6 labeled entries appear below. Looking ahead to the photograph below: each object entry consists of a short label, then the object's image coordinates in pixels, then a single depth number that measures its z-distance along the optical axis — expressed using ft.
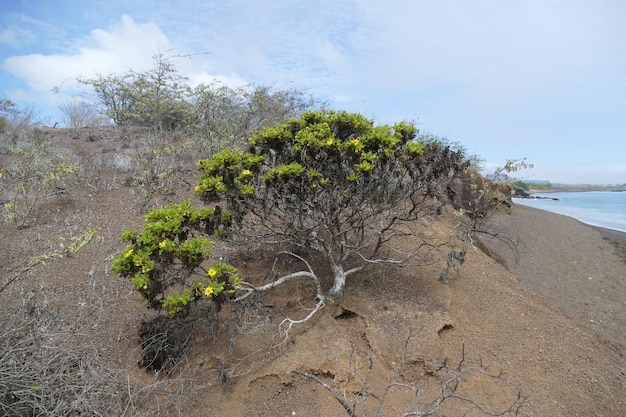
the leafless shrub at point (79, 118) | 50.89
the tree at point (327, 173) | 13.64
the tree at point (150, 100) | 34.71
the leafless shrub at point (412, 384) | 12.51
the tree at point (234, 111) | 31.94
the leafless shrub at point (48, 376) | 9.75
